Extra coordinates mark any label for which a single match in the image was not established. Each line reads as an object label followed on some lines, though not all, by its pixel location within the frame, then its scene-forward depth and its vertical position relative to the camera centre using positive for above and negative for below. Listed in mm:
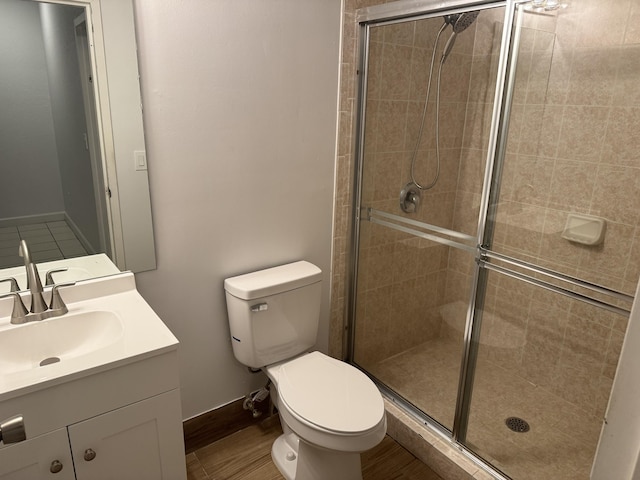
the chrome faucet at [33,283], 1448 -529
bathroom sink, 1210 -657
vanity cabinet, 1219 -920
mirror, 1444 -68
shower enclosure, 1637 -394
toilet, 1639 -1015
